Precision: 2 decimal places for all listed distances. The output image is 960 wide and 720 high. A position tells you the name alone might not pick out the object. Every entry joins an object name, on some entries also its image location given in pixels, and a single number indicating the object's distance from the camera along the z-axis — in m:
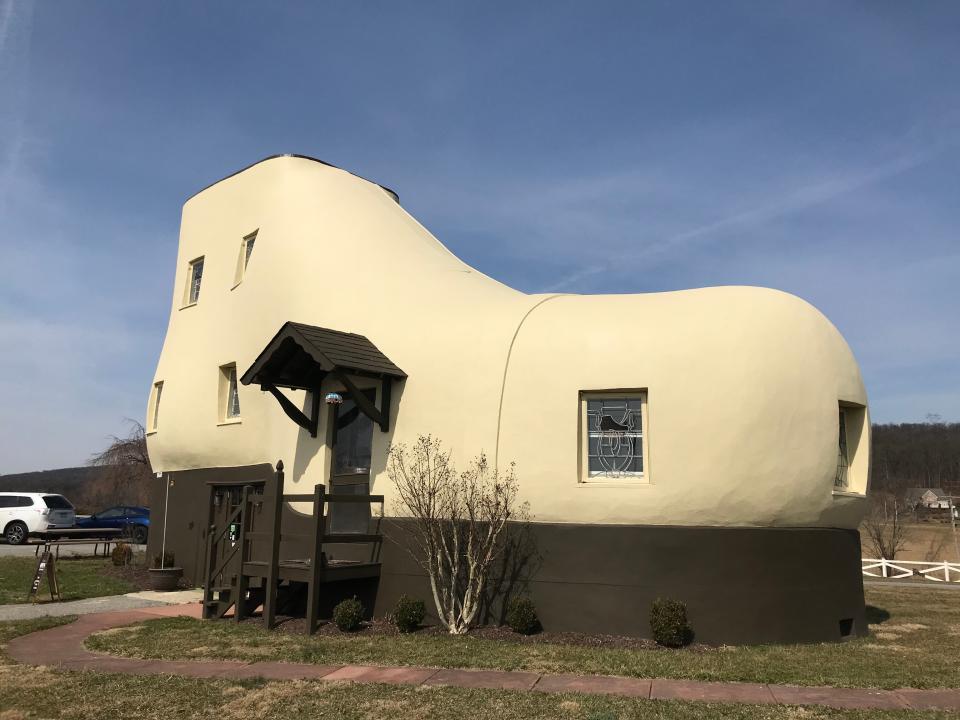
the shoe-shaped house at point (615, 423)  10.24
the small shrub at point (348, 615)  10.66
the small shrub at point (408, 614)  10.64
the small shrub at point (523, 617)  10.41
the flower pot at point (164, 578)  16.23
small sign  13.74
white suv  26.72
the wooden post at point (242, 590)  11.74
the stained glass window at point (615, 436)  10.76
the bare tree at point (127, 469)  43.50
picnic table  26.15
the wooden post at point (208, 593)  12.06
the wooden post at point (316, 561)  10.59
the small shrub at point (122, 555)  19.70
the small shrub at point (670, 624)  9.72
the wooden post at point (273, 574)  11.09
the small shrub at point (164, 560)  17.33
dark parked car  28.83
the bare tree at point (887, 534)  30.77
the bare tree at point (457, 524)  10.77
